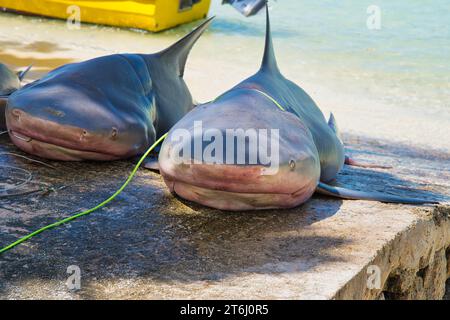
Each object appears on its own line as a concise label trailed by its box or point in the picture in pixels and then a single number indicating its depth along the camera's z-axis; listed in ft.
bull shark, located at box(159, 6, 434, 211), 11.51
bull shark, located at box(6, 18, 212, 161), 14.01
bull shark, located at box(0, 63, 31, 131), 18.29
